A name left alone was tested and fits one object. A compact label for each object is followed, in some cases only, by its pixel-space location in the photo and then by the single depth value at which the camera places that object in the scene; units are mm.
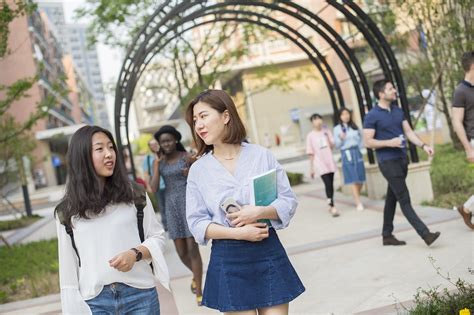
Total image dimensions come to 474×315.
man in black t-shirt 6055
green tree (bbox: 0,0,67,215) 10367
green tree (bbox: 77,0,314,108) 16672
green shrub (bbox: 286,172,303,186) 18062
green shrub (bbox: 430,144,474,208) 9414
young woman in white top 2992
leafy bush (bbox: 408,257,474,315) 3629
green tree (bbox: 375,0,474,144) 10422
